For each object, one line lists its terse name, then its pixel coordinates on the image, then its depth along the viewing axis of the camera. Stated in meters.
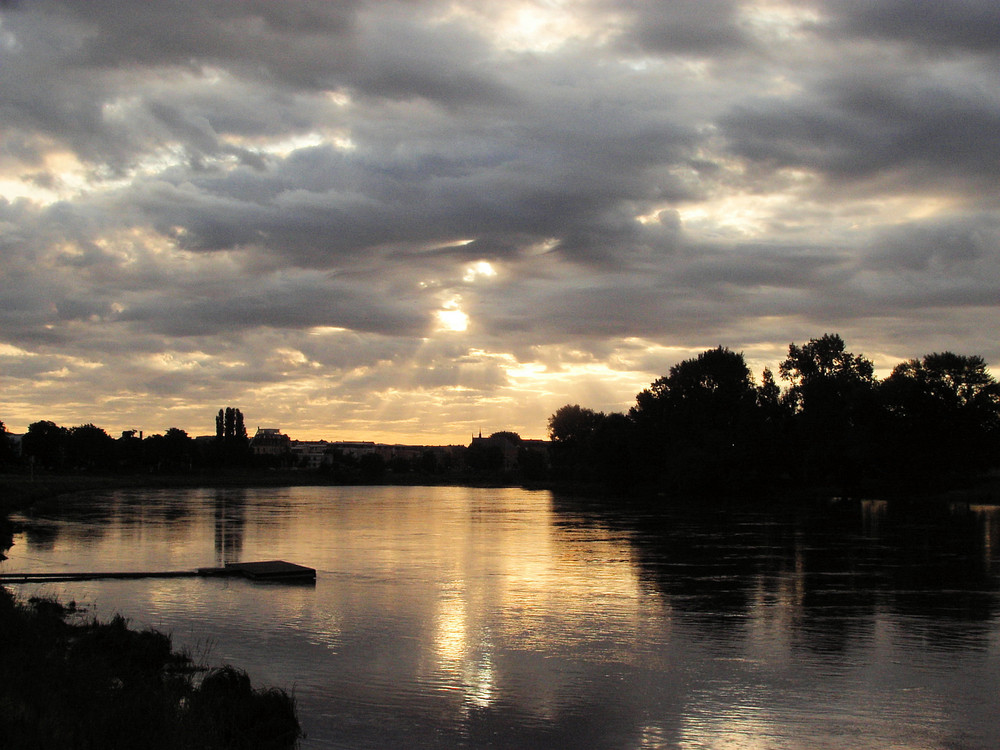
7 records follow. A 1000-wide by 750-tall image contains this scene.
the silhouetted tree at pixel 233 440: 170.66
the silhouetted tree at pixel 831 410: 87.62
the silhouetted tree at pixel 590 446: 108.06
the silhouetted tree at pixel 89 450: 150.00
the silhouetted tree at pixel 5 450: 121.33
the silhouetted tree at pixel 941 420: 85.06
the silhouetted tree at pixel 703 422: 91.25
